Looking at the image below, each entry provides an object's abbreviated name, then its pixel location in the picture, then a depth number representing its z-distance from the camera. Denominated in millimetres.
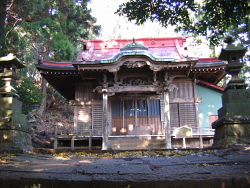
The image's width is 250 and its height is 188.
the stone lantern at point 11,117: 6426
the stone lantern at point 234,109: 6133
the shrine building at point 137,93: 10961
